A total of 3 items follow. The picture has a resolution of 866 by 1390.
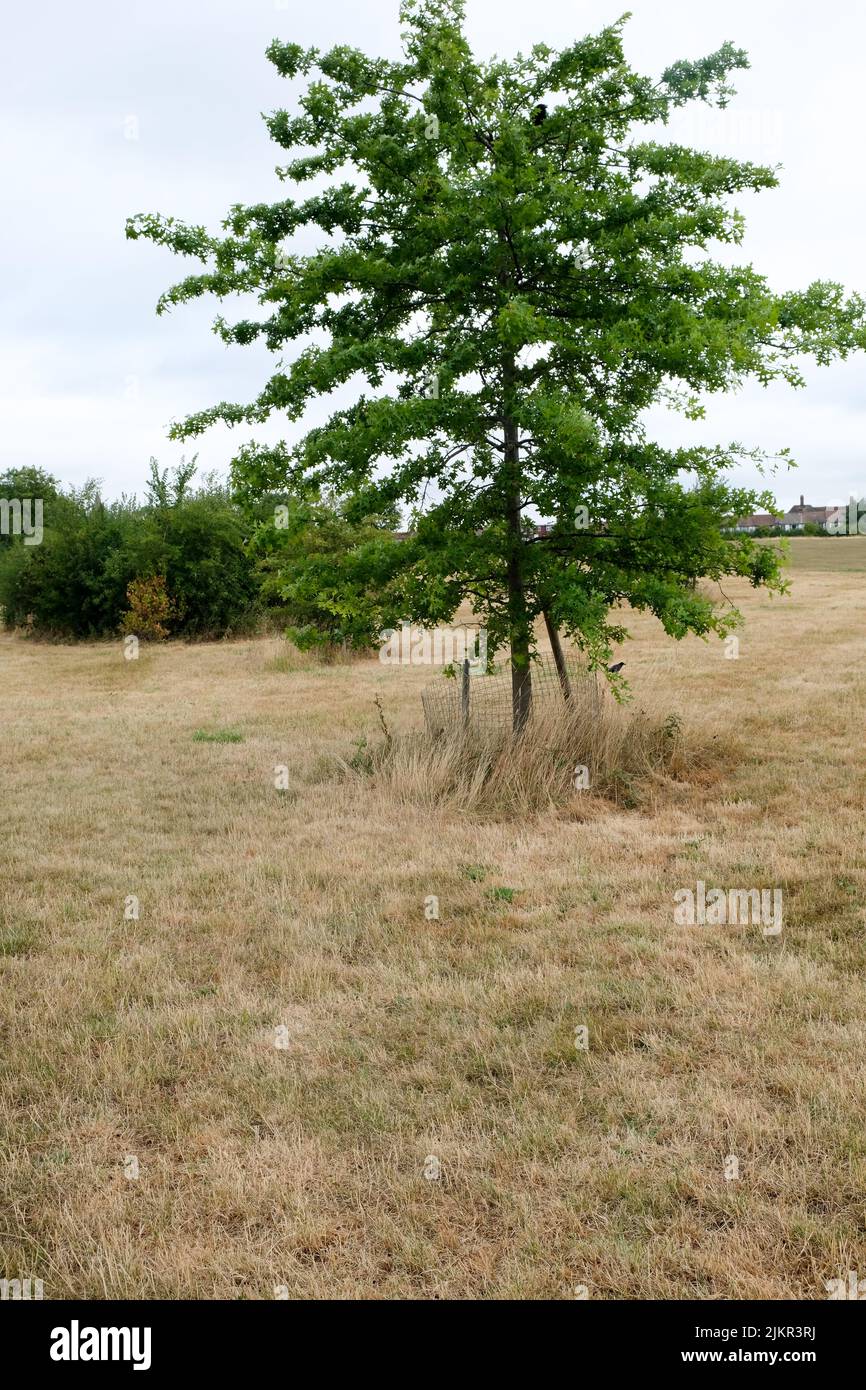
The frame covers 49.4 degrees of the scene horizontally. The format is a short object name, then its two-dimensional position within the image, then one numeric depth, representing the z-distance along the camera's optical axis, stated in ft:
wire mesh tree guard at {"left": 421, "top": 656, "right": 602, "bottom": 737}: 33.78
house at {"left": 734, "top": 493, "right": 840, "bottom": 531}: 371.15
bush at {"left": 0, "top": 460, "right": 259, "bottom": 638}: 91.15
